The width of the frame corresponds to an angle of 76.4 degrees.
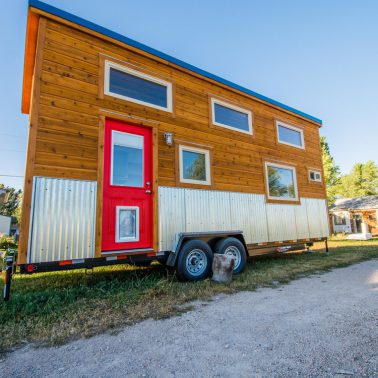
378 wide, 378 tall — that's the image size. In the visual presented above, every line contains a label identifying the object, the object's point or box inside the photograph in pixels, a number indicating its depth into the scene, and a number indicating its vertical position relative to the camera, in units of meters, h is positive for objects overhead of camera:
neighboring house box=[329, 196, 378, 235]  21.33 +0.92
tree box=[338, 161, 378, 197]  37.50 +7.01
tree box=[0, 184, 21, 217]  38.15 +4.96
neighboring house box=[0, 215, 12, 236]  28.30 +1.28
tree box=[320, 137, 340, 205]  22.45 +4.87
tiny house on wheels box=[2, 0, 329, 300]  4.05 +1.49
